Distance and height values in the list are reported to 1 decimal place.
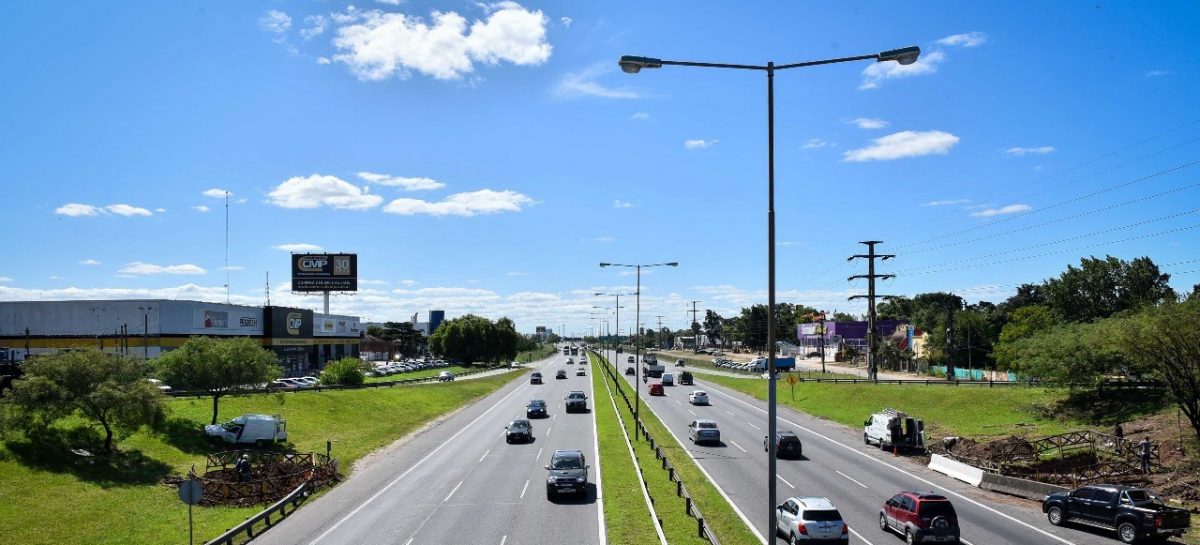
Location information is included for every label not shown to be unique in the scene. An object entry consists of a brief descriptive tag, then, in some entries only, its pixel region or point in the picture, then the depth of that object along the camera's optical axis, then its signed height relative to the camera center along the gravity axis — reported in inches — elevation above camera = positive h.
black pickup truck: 911.0 -258.3
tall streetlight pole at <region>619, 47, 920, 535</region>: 505.7 +94.9
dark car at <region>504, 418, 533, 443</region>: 1824.6 -300.3
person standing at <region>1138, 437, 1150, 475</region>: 1301.7 -255.3
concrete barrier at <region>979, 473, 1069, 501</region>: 1191.6 -294.5
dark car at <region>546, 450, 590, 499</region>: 1127.6 -254.5
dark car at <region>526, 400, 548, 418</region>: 2374.5 -319.8
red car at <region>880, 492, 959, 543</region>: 872.3 -248.0
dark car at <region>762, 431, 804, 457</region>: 1611.7 -294.5
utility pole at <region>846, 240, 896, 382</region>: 2807.6 +78.2
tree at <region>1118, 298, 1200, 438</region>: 1449.3 -78.3
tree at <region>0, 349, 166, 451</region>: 1403.8 -165.5
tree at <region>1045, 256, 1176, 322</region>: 3754.9 +109.7
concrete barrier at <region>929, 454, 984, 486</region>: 1344.7 -304.9
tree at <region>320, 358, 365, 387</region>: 2883.9 -255.0
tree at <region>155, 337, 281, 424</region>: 1900.8 -147.2
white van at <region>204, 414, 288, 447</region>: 1770.4 -288.6
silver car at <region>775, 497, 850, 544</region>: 864.9 -250.0
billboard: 4638.3 +219.8
